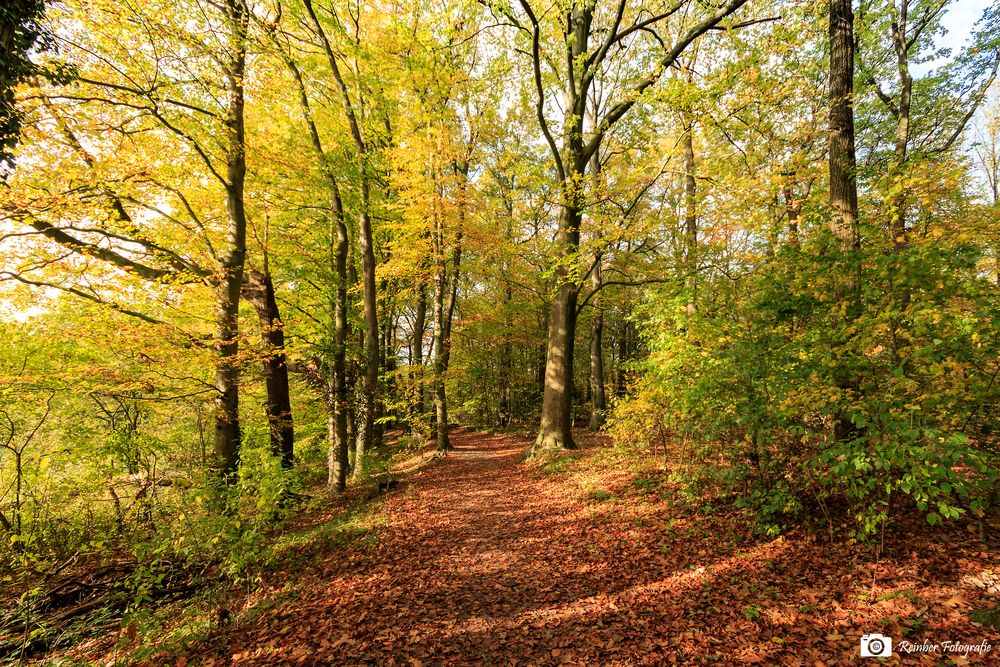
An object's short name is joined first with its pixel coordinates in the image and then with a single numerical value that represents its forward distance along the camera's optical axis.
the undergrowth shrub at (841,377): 3.44
